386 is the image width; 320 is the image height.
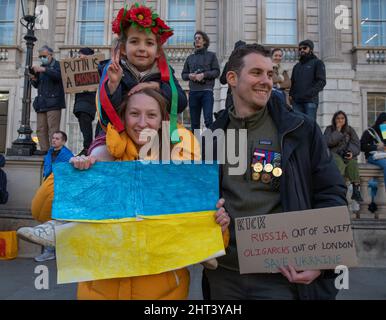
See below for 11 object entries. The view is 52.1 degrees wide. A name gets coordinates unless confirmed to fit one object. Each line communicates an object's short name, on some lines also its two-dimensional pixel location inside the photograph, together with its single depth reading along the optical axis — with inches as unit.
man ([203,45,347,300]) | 77.5
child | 78.4
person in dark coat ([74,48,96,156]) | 275.6
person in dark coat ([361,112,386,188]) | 280.7
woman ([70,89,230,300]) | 73.9
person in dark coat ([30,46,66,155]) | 289.3
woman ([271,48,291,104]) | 256.7
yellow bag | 241.4
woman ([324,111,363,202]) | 262.7
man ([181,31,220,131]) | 302.0
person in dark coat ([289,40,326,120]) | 296.4
